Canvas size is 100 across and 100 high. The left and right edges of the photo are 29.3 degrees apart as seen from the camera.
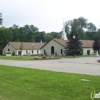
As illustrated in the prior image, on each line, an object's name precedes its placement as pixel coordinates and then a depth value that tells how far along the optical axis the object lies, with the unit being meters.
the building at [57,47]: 52.24
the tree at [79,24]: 89.74
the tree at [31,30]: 100.31
